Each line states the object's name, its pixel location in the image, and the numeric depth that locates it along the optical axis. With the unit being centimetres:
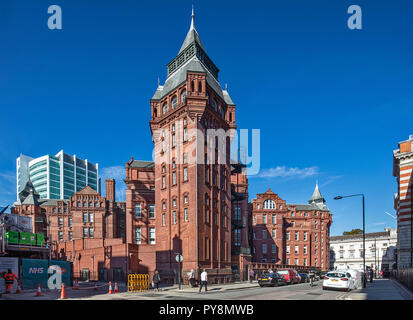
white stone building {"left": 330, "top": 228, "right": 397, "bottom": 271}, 9488
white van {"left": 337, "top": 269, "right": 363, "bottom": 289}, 2426
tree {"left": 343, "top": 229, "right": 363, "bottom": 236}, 12456
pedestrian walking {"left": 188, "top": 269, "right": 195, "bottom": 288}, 2909
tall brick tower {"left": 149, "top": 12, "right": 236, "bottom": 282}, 3831
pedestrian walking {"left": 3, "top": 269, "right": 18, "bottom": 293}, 2325
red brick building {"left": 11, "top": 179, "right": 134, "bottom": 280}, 4300
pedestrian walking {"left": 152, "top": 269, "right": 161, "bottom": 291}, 2610
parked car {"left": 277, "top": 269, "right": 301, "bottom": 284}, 3494
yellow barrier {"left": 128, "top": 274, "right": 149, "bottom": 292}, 2630
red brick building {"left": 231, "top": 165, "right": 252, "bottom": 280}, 4784
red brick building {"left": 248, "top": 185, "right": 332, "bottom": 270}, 7412
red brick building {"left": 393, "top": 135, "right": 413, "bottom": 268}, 3816
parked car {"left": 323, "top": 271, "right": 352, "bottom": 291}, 2342
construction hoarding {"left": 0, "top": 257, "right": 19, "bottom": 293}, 2283
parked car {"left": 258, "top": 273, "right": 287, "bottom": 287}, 3170
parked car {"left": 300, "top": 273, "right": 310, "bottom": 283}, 4153
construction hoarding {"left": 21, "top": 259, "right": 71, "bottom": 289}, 2623
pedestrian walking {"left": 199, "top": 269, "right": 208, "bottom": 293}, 2542
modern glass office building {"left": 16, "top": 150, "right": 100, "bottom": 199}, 17712
